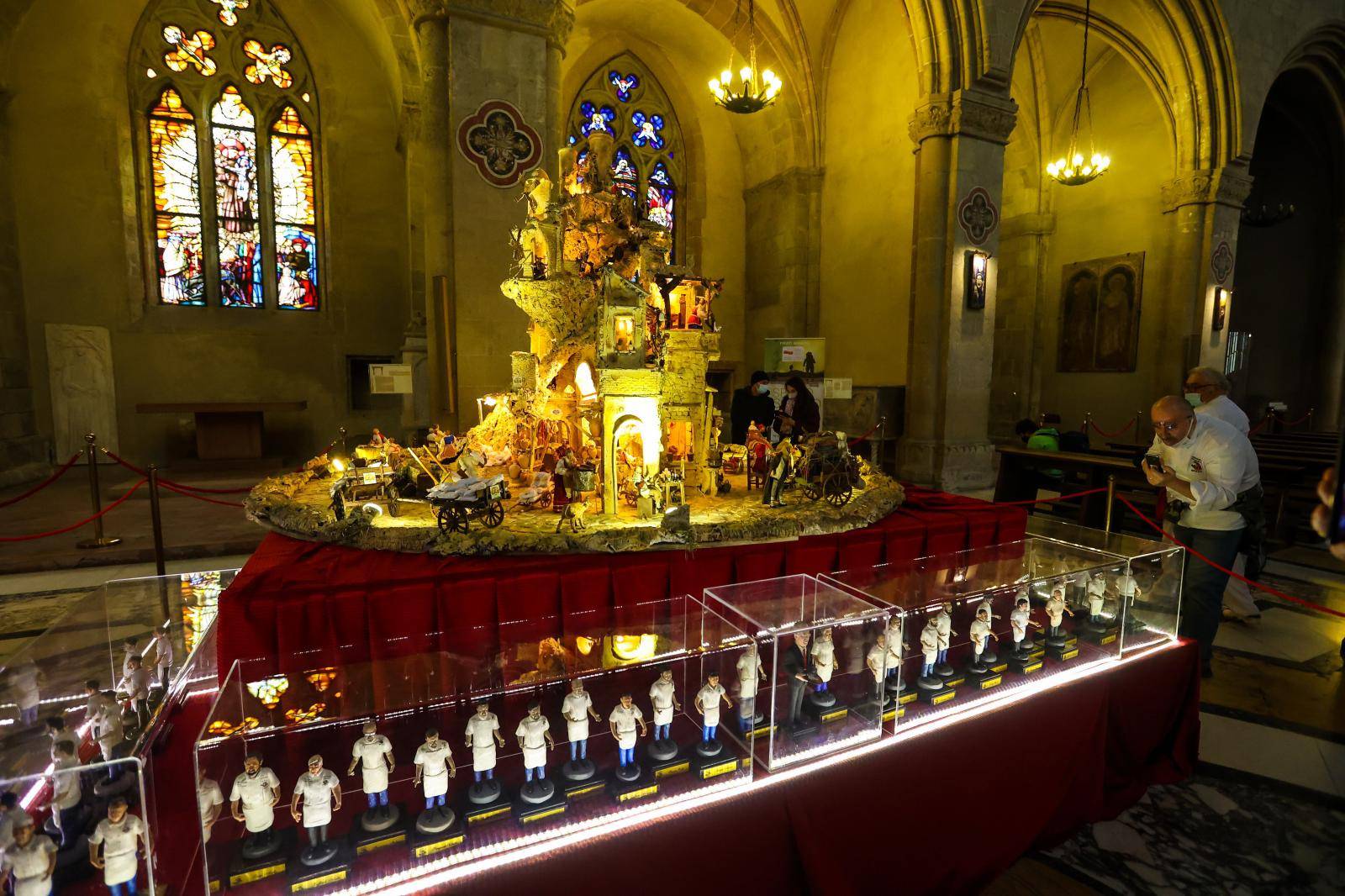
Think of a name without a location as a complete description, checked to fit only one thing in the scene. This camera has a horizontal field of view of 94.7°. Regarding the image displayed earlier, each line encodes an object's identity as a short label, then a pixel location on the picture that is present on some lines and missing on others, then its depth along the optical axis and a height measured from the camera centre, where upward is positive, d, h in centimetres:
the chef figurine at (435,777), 221 -142
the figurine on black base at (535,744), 238 -138
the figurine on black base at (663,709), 262 -138
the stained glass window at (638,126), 1538 +661
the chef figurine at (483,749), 235 -139
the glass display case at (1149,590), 389 -129
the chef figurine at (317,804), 208 -141
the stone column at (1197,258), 1418 +303
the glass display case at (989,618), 323 -133
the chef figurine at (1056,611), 373 -134
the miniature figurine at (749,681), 263 -128
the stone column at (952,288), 1052 +174
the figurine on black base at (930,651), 323 -139
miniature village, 425 -57
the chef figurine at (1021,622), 361 -137
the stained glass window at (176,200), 1227 +371
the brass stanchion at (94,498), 654 -120
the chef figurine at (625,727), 253 -139
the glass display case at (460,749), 210 -138
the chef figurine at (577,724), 248 -136
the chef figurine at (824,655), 296 -128
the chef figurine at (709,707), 269 -139
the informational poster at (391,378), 794 +10
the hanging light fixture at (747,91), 1059 +513
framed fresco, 1578 +194
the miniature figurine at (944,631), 331 -131
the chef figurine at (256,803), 205 -139
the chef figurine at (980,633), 346 -138
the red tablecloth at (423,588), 337 -122
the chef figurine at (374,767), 221 -137
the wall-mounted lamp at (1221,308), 1473 +193
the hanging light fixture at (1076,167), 1351 +485
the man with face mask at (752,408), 802 -27
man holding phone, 430 -68
